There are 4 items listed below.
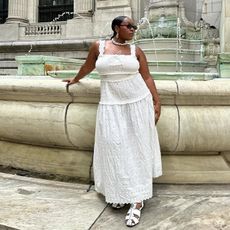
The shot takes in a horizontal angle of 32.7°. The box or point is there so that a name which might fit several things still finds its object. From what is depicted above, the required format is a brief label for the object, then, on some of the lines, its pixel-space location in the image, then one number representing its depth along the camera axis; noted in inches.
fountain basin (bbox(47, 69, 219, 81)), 146.3
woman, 100.5
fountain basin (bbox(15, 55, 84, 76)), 254.8
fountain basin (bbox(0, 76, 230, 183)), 118.5
